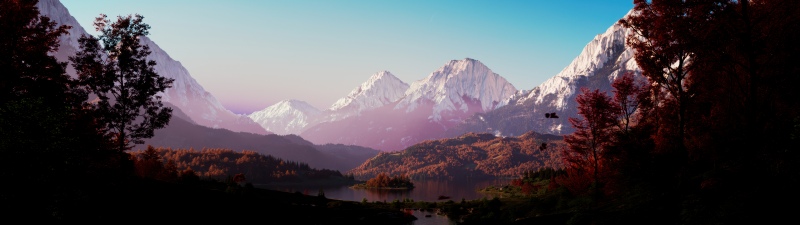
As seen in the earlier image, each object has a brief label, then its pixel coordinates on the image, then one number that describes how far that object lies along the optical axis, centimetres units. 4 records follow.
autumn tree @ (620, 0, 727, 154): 2666
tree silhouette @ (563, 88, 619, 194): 5475
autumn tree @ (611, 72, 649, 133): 5309
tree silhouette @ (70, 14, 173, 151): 4344
